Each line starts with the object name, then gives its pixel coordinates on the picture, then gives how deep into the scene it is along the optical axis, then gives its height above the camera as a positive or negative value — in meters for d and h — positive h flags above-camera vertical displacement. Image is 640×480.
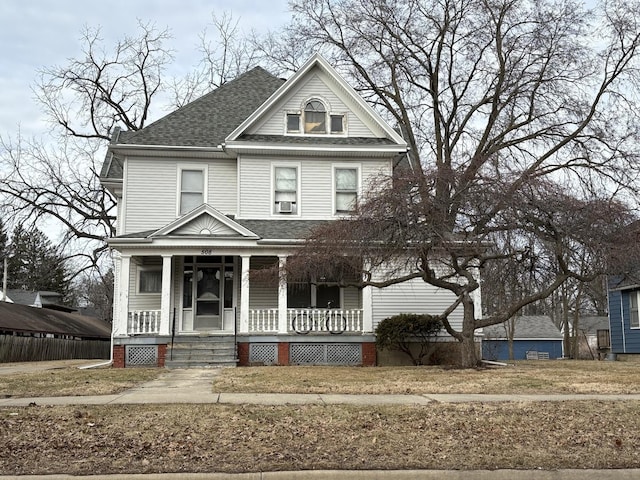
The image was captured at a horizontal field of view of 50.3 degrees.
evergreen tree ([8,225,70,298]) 63.62 +6.69
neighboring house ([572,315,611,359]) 56.37 -0.07
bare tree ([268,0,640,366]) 15.09 +2.33
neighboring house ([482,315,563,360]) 53.66 -0.84
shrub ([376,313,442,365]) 19.88 -0.04
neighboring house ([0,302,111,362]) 28.73 -0.13
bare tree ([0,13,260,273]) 31.98 +6.77
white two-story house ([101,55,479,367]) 20.77 +4.42
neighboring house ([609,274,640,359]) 31.26 +0.56
